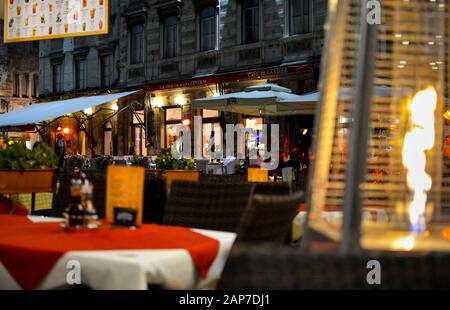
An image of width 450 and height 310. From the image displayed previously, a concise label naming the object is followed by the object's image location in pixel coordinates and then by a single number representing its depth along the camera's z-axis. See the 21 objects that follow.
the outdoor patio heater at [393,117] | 1.62
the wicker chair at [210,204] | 3.73
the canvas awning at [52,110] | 20.94
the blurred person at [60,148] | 19.39
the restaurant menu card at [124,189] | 2.91
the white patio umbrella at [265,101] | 13.45
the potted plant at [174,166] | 9.38
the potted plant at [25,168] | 5.34
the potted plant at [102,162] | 17.01
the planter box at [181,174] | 9.32
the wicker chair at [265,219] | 2.68
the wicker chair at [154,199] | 4.20
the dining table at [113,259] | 2.12
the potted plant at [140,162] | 13.06
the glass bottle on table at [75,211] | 2.81
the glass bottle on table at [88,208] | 2.88
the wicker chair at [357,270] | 1.43
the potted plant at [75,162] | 17.43
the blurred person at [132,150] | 21.73
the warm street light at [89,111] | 27.42
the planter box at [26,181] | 5.27
